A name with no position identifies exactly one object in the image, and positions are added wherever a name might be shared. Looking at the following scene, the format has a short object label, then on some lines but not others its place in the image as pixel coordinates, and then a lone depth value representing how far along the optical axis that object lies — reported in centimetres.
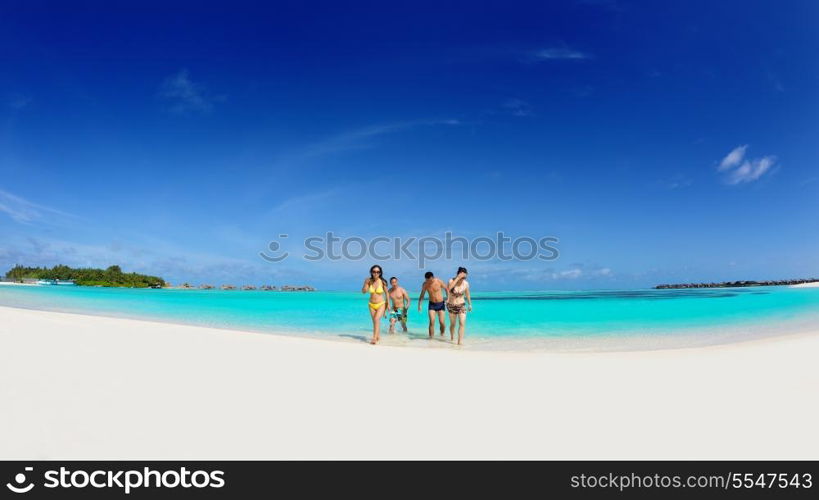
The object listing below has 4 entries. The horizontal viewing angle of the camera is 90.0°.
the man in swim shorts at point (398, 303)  1266
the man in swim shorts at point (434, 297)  1174
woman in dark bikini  1057
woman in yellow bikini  1039
